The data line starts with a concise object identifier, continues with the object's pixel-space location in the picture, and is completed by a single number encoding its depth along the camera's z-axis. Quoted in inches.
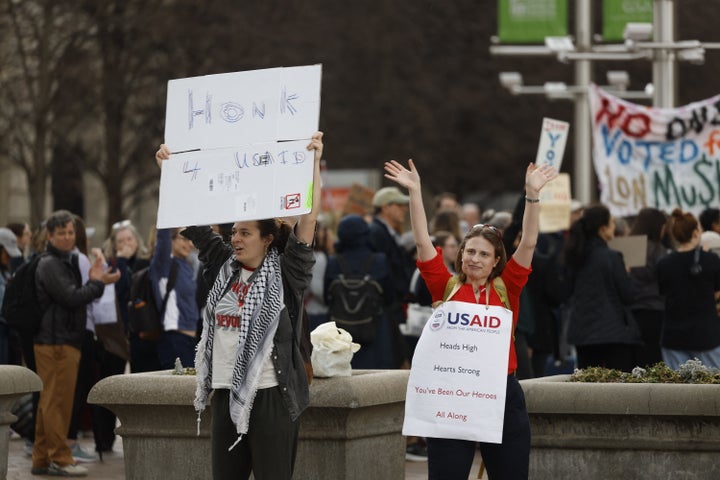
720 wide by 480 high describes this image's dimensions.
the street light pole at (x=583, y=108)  1143.6
